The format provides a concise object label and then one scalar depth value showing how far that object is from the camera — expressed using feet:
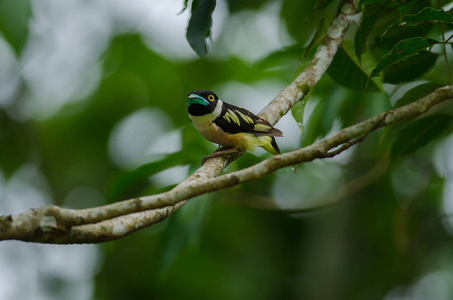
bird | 25.05
